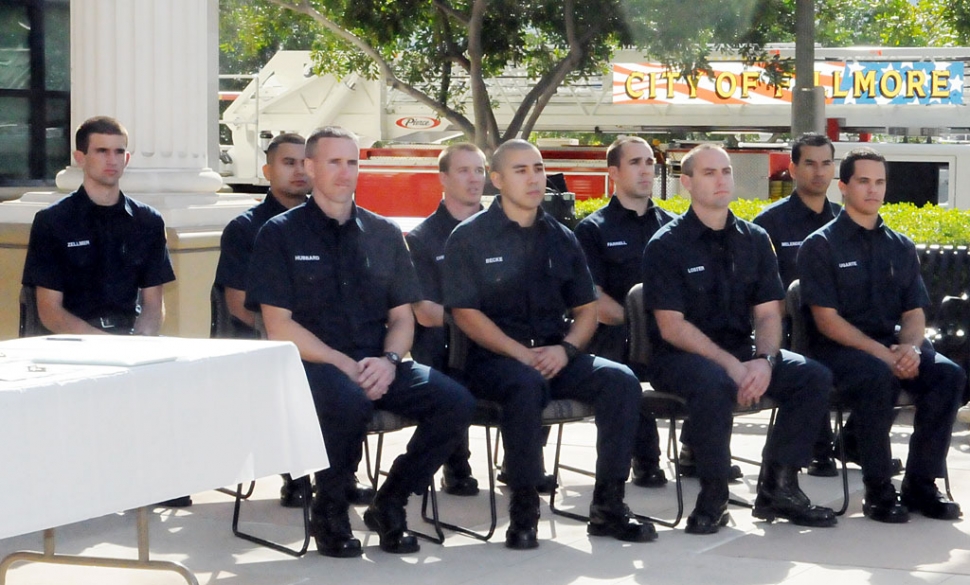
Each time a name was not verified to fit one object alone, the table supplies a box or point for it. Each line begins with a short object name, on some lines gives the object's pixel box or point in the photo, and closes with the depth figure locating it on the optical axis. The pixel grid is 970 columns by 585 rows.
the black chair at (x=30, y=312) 6.29
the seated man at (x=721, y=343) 6.05
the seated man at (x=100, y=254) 6.23
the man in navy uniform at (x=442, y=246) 6.81
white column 8.52
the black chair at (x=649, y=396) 6.21
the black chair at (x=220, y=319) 6.68
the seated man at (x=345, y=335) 5.58
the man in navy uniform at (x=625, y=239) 7.07
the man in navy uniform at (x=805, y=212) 7.41
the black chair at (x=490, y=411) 5.93
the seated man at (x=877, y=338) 6.35
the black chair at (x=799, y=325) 6.79
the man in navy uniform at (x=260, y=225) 6.61
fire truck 19.42
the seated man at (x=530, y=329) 5.81
